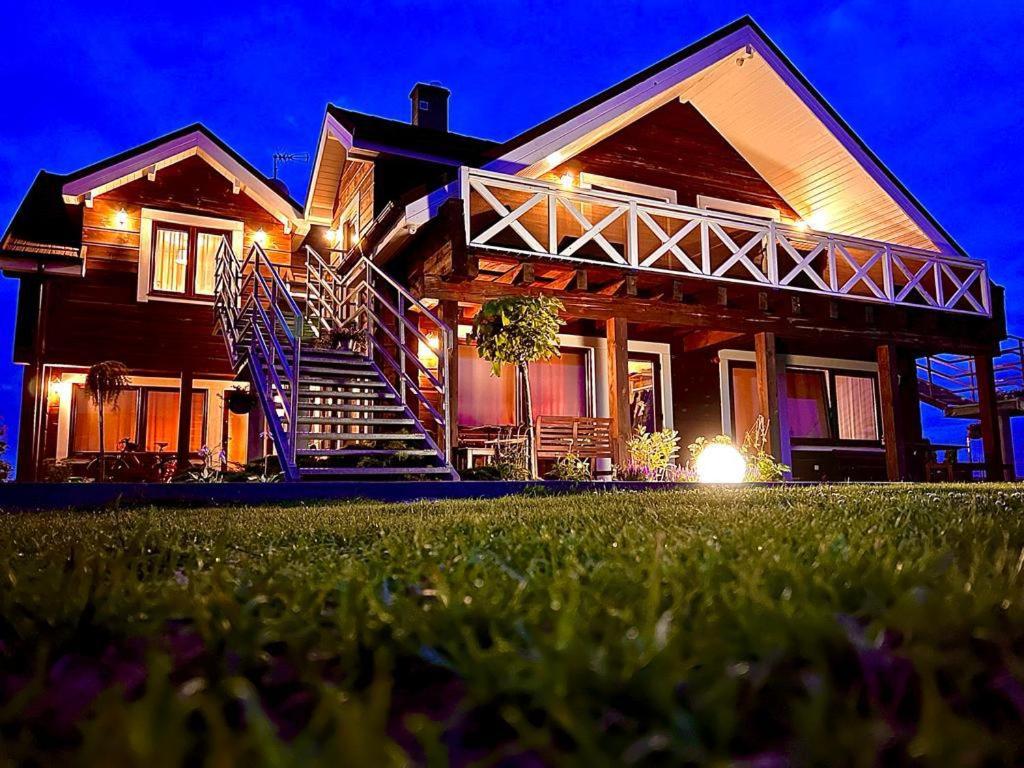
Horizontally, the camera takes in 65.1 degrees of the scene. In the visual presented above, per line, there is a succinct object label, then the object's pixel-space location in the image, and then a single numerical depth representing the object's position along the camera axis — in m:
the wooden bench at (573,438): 11.66
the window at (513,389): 14.49
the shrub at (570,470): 10.48
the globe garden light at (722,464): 10.81
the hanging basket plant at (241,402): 12.60
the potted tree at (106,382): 12.91
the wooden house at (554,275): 11.39
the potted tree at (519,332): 10.07
